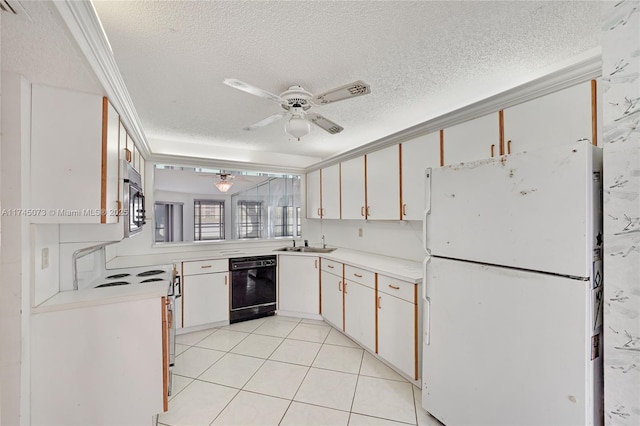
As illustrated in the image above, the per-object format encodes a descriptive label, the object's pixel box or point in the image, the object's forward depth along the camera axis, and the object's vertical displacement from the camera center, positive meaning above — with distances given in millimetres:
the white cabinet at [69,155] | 1422 +326
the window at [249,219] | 4203 -94
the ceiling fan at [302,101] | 1520 +738
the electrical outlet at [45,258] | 1556 -268
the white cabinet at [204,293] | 3109 -974
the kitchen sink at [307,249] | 3962 -549
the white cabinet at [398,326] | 2115 -970
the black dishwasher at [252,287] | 3381 -982
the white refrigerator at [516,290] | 1114 -386
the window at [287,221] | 4426 -132
